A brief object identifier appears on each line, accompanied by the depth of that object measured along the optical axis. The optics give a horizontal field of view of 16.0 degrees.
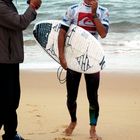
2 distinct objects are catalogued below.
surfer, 5.01
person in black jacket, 4.40
